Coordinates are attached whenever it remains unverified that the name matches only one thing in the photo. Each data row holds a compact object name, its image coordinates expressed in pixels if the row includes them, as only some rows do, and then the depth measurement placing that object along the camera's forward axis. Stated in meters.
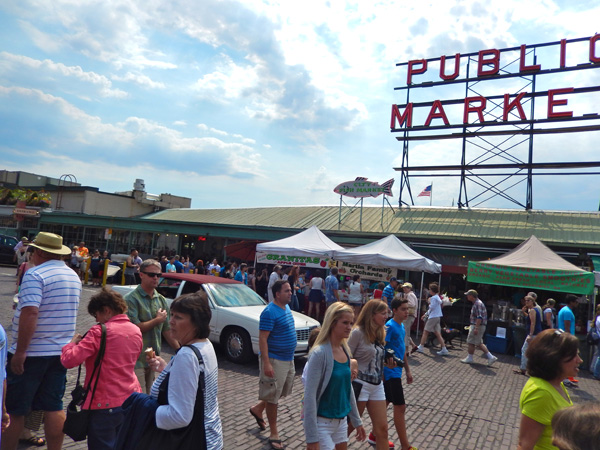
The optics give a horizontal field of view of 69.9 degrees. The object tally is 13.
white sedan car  8.16
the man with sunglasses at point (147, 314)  4.16
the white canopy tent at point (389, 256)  13.05
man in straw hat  3.39
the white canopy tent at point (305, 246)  14.53
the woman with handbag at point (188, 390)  2.22
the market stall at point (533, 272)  11.56
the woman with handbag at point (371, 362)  4.08
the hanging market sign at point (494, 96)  19.06
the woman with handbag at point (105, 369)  3.09
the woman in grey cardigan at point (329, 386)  3.15
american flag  21.88
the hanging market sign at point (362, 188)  20.05
